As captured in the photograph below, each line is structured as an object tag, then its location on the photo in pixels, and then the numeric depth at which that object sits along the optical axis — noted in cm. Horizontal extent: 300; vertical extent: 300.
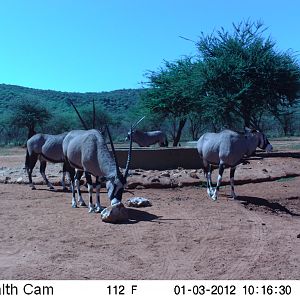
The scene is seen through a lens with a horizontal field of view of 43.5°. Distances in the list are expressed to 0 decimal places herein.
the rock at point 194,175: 1127
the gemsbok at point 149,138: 2142
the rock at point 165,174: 1122
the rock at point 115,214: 676
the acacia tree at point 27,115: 3715
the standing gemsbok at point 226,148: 928
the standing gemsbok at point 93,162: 709
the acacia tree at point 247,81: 1778
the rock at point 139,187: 1055
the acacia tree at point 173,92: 1987
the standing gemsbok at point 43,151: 1070
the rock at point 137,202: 794
